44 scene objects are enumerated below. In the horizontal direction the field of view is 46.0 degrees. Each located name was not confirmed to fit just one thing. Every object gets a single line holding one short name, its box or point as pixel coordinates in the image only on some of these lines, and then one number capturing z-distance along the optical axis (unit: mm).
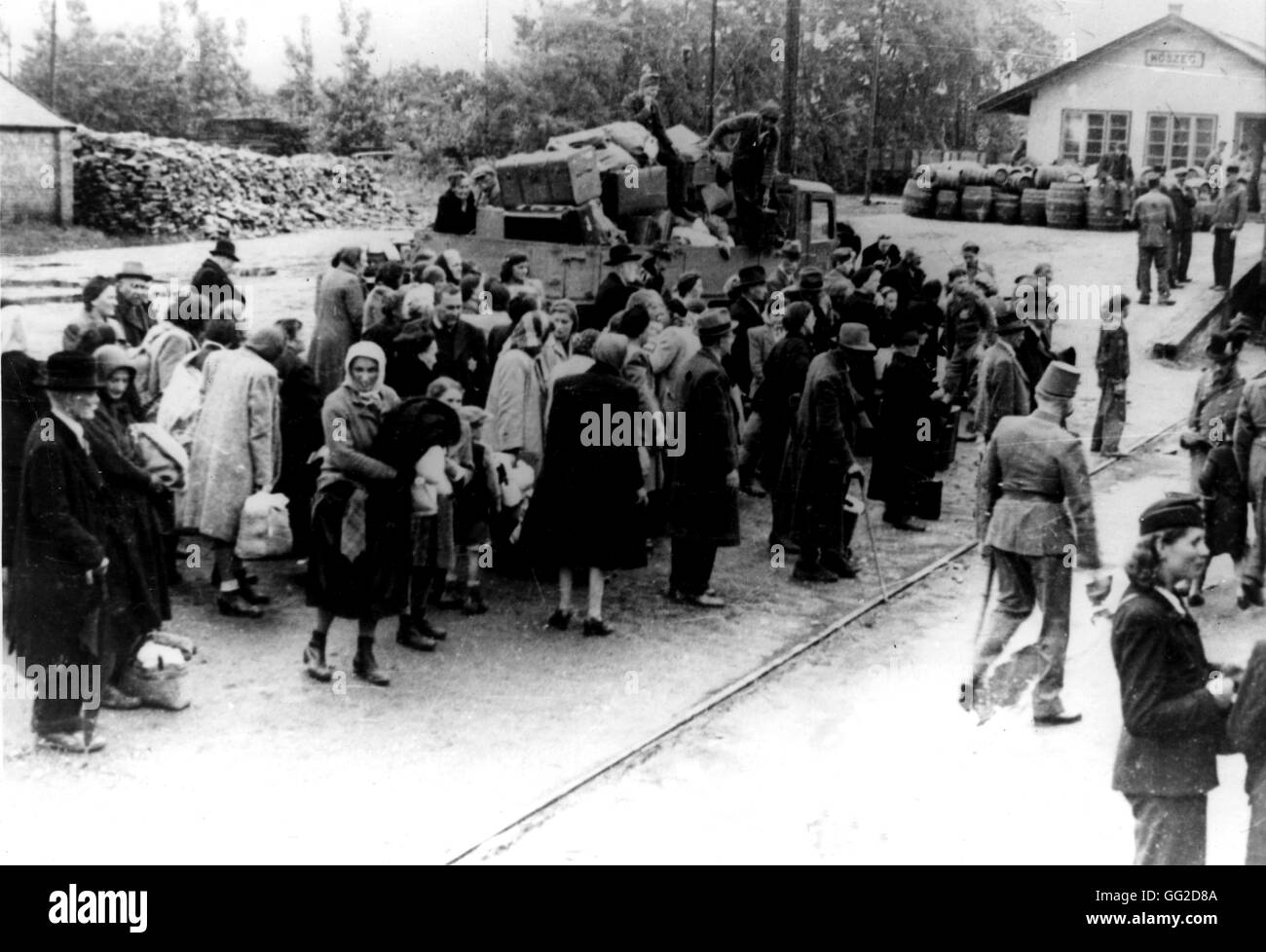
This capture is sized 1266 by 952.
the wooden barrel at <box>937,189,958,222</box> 11727
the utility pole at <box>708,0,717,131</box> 11949
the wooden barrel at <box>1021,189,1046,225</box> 11547
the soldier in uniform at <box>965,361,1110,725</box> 6918
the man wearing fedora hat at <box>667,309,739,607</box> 8766
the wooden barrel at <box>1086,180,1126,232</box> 10727
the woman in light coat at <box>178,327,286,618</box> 7957
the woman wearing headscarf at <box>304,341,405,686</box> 7273
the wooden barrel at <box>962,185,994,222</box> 11344
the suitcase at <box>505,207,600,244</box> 13328
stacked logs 11070
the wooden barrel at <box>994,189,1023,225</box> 11672
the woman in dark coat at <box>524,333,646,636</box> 8211
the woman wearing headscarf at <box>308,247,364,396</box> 10422
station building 8453
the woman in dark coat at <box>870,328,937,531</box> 9906
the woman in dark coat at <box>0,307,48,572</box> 7352
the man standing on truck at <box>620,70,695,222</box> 13164
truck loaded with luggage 13266
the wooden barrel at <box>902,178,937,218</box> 11844
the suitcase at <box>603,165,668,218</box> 13570
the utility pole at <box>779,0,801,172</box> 10633
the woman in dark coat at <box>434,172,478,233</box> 13609
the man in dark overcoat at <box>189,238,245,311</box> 9367
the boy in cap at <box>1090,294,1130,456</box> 9039
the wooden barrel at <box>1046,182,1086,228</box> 11172
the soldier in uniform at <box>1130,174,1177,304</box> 10320
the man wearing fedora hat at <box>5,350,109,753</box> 6664
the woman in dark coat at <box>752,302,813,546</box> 9969
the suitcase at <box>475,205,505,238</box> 13680
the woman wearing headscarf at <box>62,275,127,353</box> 7586
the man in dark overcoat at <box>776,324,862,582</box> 9133
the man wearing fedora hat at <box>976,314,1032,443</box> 8070
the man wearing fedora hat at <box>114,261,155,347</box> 9117
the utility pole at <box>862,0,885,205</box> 10258
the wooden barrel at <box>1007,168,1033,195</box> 11805
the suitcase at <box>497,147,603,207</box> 13234
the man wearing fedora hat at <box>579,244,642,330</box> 10461
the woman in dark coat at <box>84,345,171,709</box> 7055
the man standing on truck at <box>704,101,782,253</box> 13102
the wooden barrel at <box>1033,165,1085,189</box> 11398
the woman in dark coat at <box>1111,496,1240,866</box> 5109
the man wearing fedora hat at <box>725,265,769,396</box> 11375
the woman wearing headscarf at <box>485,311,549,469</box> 8883
